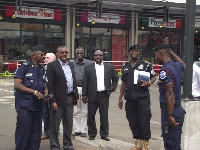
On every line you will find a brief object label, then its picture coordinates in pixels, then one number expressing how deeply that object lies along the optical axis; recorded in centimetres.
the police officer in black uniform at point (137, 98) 776
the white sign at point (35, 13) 2670
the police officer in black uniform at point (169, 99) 616
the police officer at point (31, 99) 681
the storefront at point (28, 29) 2659
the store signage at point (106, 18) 2952
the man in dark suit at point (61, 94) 771
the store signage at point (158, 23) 3259
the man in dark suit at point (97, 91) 898
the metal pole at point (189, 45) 738
